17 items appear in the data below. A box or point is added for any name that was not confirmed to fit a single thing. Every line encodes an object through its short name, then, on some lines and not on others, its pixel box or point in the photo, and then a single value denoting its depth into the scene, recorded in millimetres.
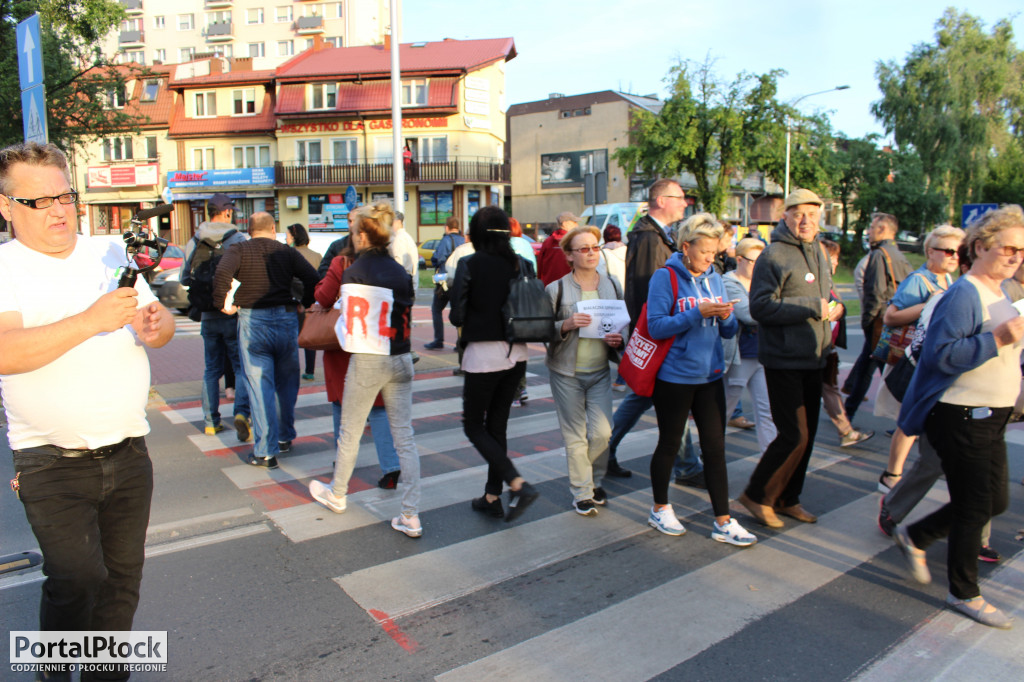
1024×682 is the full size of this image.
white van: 22359
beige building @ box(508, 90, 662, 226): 49625
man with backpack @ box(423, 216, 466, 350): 10203
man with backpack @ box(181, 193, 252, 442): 6332
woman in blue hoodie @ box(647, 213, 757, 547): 4191
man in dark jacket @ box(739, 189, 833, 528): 4301
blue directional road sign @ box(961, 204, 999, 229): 12335
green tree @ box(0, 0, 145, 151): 19344
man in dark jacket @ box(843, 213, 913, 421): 6551
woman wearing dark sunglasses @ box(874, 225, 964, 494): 5133
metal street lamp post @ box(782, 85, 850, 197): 31838
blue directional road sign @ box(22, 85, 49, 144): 6180
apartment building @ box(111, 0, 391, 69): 59562
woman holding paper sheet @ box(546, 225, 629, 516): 4676
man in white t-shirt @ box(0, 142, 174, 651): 2334
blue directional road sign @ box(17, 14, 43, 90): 6164
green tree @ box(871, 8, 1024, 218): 38594
